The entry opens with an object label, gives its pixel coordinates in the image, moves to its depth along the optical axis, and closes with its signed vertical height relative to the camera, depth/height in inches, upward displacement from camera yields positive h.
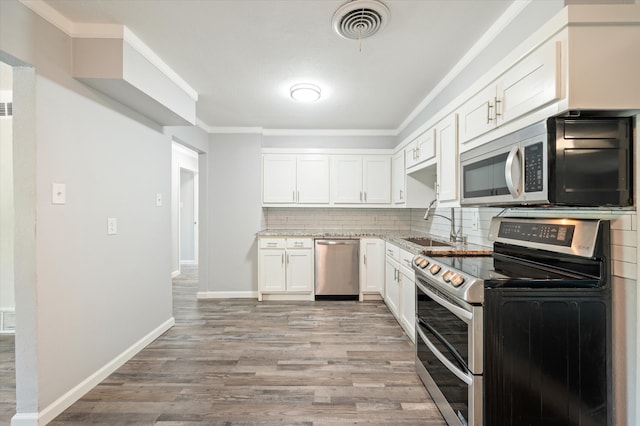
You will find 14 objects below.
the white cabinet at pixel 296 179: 172.2 +18.3
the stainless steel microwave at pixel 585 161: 50.1 +8.3
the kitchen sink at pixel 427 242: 116.6 -13.6
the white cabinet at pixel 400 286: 109.1 -31.9
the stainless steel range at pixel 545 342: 51.9 -23.4
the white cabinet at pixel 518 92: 50.7 +24.1
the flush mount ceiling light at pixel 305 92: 110.9 +45.6
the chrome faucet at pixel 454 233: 112.3 -9.0
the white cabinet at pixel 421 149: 110.3 +25.5
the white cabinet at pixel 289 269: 162.7 -32.2
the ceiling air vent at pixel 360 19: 67.6 +46.4
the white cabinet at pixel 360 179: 172.7 +18.3
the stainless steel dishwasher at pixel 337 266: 162.1 -30.5
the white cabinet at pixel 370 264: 161.2 -29.2
